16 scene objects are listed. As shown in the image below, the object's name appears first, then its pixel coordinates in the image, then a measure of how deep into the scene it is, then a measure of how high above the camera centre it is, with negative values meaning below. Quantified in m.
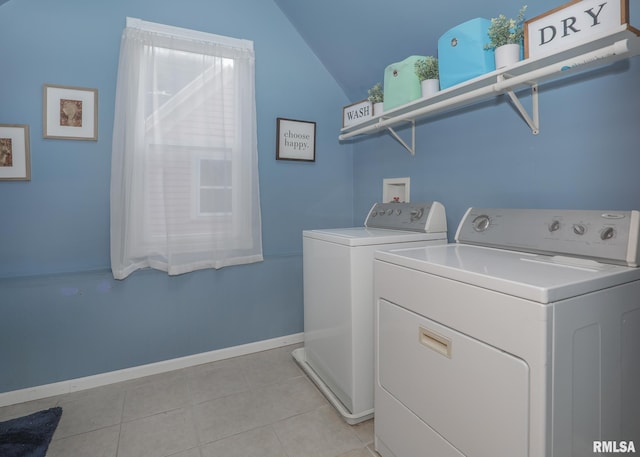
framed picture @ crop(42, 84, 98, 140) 1.90 +0.65
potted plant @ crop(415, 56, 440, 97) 1.74 +0.79
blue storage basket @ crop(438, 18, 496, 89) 1.44 +0.76
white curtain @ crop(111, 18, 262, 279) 2.00 +0.45
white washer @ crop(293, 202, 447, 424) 1.65 -0.39
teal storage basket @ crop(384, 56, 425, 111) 1.82 +0.79
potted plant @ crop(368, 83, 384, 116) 2.24 +0.84
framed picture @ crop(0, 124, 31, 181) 1.82 +0.40
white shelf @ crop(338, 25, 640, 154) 1.06 +0.59
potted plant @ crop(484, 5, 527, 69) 1.36 +0.77
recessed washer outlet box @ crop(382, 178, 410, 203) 2.28 +0.23
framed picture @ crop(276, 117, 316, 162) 2.53 +0.64
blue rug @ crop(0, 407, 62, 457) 1.48 -1.01
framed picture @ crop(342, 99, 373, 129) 2.40 +0.83
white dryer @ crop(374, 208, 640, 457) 0.85 -0.36
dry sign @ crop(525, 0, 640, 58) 1.08 +0.70
